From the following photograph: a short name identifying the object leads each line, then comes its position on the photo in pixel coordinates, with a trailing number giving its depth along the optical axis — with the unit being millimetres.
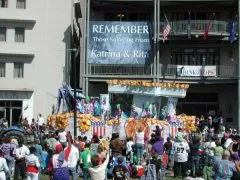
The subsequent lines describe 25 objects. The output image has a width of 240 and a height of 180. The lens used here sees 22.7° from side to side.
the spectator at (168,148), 23755
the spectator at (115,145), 18766
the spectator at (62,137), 24361
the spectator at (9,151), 20344
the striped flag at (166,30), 41906
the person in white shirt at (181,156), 22297
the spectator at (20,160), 19078
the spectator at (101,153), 13909
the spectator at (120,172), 13602
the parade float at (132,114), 31028
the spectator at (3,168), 15414
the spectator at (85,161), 18969
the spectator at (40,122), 35631
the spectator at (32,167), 17016
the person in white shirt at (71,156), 16364
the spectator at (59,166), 14945
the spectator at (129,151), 24094
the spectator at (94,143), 20219
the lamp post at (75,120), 28672
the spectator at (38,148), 21283
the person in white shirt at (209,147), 21972
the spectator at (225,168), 14891
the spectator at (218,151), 18670
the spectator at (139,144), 24352
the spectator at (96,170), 13286
